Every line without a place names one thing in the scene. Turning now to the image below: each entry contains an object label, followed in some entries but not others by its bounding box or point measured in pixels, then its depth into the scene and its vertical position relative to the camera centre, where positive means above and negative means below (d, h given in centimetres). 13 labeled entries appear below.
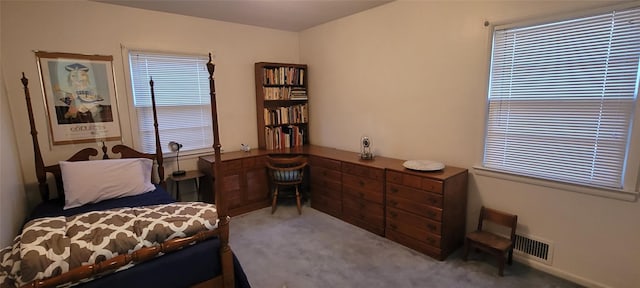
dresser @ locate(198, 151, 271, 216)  344 -88
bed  144 -78
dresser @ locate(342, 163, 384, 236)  290 -94
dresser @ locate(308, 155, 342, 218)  333 -93
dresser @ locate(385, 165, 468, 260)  243 -91
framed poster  272 +13
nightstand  328 -78
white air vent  227 -116
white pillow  245 -62
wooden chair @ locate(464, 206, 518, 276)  225 -110
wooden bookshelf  393 +4
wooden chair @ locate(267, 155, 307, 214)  342 -76
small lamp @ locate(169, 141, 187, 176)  334 -45
